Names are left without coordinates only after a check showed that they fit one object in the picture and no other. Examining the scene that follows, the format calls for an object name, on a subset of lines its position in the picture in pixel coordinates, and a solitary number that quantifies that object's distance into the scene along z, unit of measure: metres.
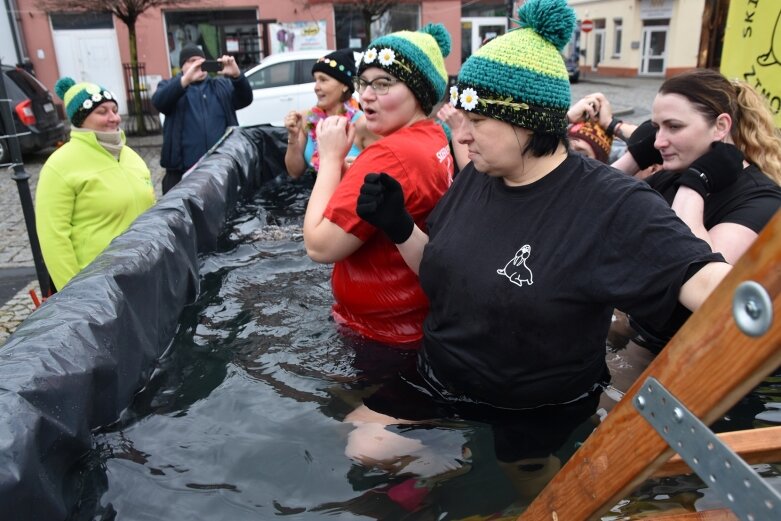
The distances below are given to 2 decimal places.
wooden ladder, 0.81
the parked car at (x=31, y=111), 11.02
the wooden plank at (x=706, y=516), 1.40
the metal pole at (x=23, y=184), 4.51
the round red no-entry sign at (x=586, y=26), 29.26
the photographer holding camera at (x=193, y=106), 5.78
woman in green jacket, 3.66
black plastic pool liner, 1.72
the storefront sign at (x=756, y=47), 4.04
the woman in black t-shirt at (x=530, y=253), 1.69
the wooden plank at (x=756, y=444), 1.30
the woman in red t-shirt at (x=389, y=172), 2.28
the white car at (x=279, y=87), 12.09
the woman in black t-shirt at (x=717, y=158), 2.36
